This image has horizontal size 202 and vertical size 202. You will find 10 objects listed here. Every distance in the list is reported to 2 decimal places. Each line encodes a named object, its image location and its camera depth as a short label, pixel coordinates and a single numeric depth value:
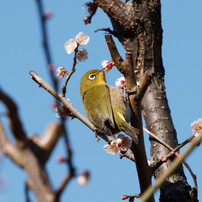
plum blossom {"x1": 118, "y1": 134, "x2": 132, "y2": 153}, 5.86
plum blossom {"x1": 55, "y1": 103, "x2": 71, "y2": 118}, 6.76
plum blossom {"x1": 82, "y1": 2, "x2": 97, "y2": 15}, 8.39
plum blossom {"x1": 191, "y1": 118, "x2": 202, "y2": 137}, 6.30
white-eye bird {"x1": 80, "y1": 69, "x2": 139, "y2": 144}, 7.31
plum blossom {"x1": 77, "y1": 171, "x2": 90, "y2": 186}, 1.98
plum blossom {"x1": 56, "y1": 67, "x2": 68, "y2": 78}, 7.42
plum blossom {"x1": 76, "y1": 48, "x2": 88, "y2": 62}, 7.64
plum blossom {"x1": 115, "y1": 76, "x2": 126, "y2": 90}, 7.64
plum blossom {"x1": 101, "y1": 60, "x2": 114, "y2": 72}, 7.69
